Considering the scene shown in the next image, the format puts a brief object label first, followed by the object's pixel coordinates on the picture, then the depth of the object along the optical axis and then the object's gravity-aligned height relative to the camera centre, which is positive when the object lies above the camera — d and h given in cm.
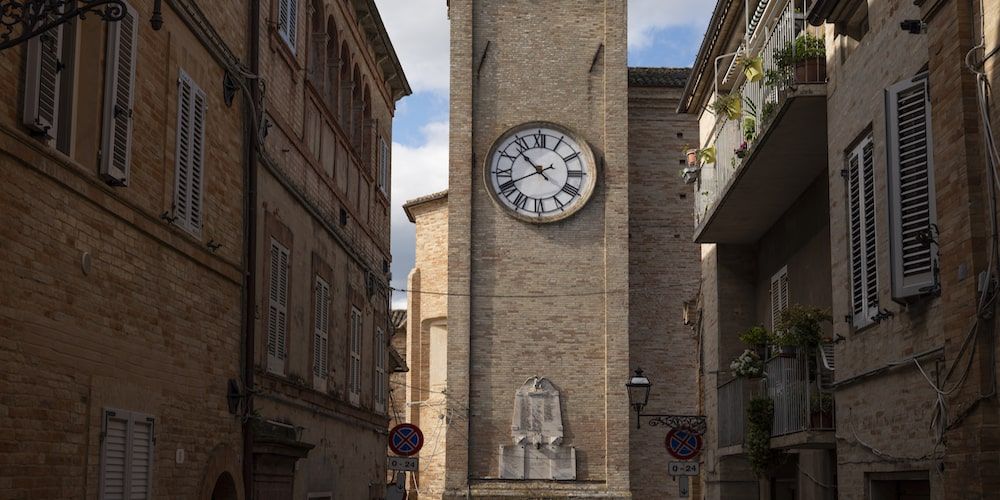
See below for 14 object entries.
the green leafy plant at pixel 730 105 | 1822 +473
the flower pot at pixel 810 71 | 1493 +418
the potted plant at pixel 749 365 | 1800 +140
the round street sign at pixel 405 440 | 1903 +46
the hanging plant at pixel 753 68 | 1642 +469
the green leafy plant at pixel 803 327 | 1534 +160
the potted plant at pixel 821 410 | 1488 +71
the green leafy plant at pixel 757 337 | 1788 +174
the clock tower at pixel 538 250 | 3366 +537
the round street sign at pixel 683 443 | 2042 +49
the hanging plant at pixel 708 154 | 2117 +473
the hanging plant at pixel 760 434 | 1727 +53
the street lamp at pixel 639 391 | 2180 +130
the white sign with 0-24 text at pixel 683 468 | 2053 +14
